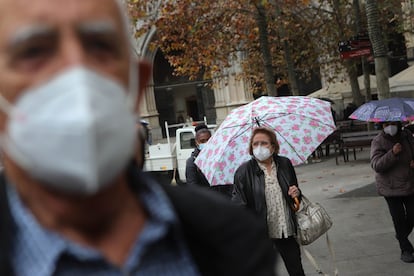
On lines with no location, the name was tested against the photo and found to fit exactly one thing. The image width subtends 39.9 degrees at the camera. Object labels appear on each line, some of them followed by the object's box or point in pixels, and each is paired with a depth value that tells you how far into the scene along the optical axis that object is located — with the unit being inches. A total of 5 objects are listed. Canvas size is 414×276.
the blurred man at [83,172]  43.7
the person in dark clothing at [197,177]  267.1
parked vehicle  653.3
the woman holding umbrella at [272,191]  201.6
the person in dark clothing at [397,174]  251.1
